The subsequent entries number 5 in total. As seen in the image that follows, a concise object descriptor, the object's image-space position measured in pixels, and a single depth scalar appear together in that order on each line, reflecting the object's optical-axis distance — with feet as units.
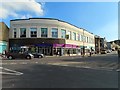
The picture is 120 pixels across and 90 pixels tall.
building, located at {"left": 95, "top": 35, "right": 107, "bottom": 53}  160.28
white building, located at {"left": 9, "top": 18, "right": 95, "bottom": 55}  80.09
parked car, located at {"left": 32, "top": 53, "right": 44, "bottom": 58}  64.61
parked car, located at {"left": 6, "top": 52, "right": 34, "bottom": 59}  55.78
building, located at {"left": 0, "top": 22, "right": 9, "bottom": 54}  79.36
